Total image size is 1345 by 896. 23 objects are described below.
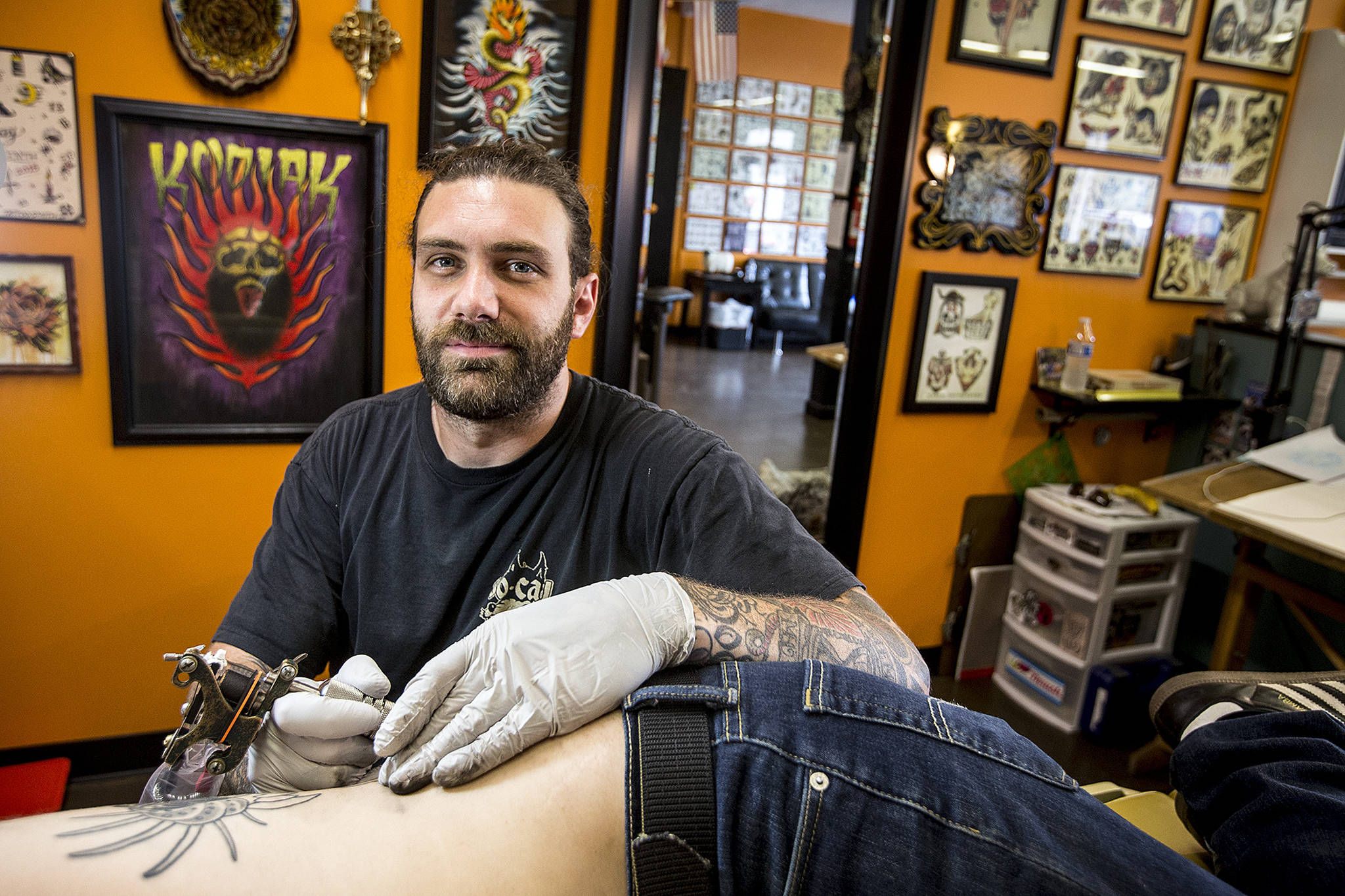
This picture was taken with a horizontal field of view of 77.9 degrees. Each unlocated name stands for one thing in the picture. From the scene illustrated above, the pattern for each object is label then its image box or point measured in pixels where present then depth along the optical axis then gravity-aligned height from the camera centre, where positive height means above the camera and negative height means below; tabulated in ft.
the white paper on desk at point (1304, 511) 6.70 -1.80
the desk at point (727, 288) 25.68 -1.26
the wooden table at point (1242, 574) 7.40 -2.61
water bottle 9.44 -0.93
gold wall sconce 6.61 +1.34
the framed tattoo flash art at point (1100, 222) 9.35 +0.64
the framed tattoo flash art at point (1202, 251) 9.97 +0.44
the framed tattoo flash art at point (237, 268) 6.53 -0.53
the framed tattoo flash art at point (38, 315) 6.40 -0.99
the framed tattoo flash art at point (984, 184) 8.66 +0.89
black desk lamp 8.30 -0.37
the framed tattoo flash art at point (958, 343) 9.05 -0.82
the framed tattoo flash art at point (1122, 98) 9.03 +1.97
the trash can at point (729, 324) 24.49 -2.24
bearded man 3.99 -1.31
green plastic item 10.10 -2.27
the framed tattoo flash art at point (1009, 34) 8.43 +2.36
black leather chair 25.54 -1.45
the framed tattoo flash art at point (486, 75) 6.91 +1.24
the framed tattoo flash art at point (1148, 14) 8.86 +2.82
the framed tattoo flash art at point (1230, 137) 9.58 +1.77
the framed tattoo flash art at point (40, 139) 6.10 +0.32
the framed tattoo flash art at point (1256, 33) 9.35 +2.87
